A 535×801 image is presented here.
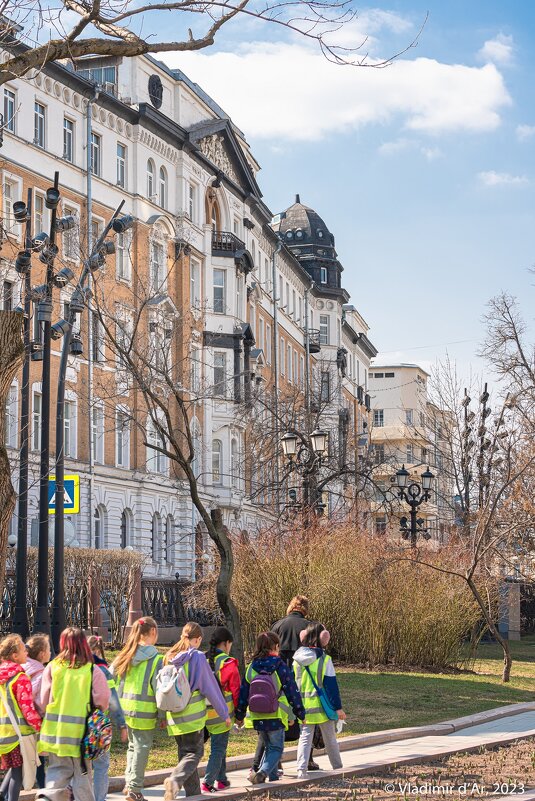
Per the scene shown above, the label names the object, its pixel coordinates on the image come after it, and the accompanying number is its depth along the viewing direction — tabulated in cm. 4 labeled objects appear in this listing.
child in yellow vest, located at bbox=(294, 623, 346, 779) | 1216
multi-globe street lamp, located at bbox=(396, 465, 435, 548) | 3178
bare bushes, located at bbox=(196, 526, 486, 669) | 2408
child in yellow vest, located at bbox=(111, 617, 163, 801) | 1048
